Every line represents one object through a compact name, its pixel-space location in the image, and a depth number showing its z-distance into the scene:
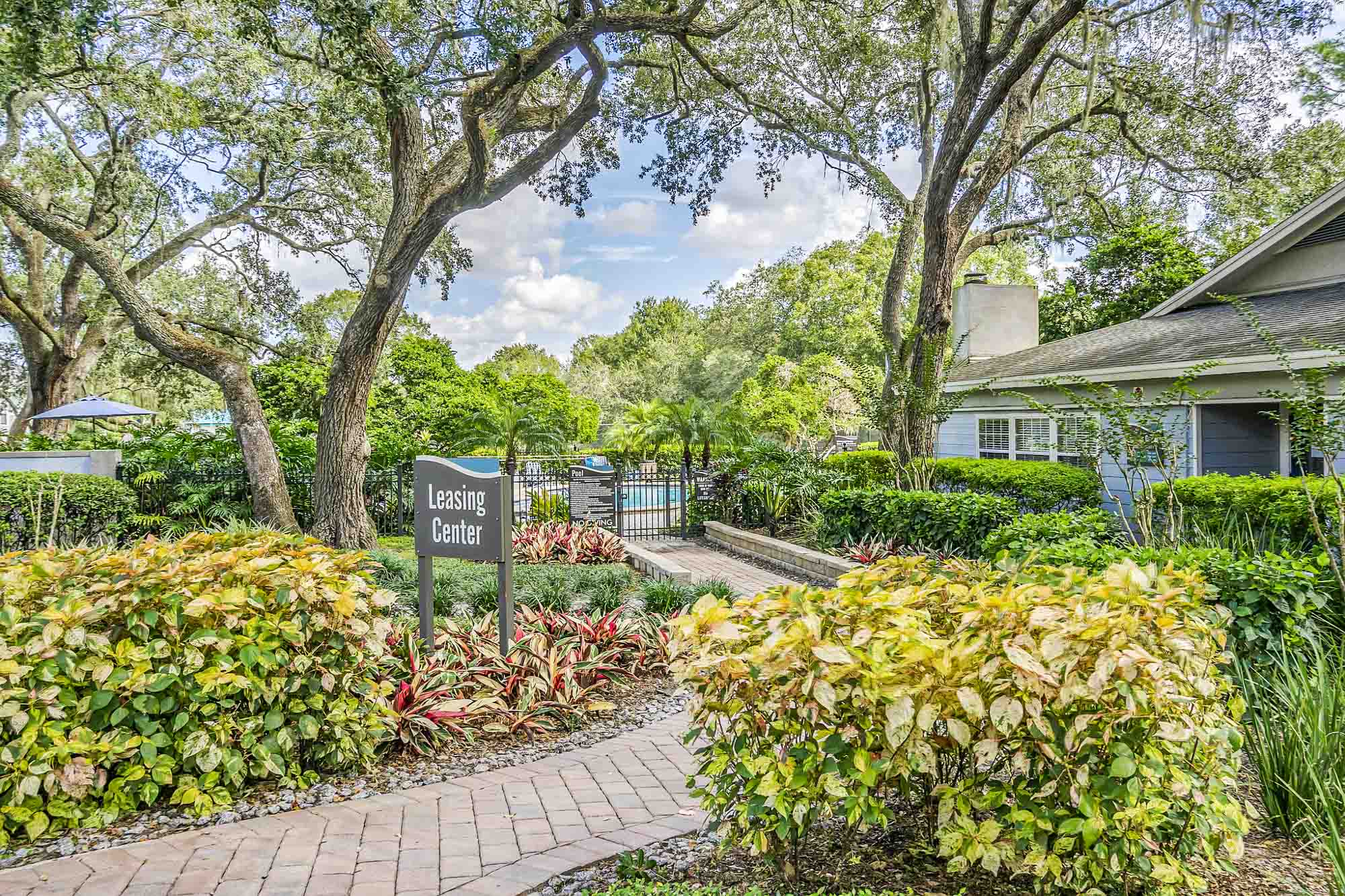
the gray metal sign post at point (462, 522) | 5.20
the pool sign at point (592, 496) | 12.39
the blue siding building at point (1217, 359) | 9.14
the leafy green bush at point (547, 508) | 13.10
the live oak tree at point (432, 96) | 8.32
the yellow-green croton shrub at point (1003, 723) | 2.20
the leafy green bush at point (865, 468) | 11.76
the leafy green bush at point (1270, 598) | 3.97
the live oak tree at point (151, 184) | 10.48
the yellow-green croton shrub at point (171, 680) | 3.17
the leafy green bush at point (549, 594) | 6.70
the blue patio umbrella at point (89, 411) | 15.39
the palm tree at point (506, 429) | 20.20
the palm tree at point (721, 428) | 18.20
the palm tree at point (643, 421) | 23.91
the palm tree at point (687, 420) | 18.91
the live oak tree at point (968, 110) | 11.08
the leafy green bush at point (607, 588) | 6.71
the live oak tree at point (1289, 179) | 13.09
